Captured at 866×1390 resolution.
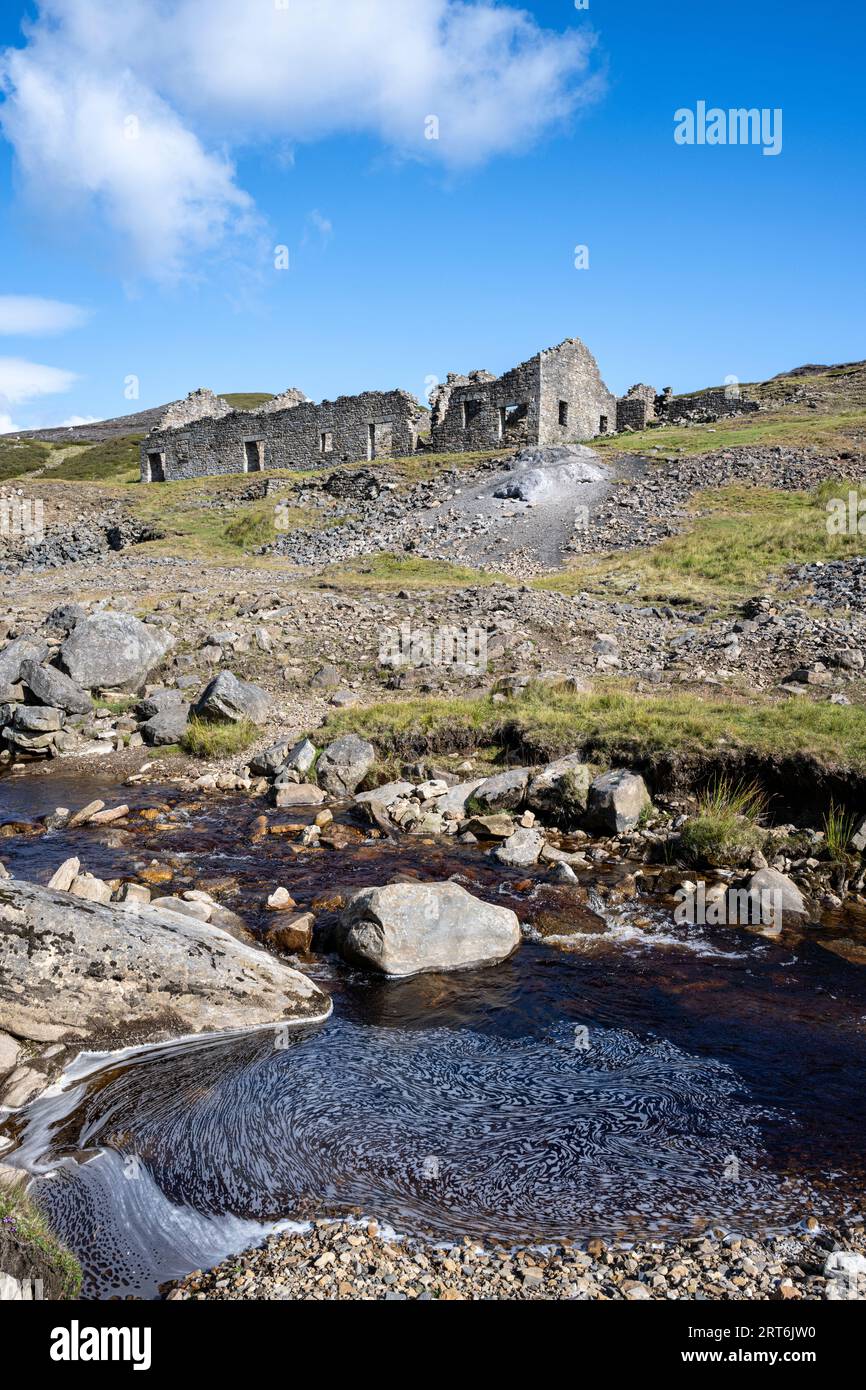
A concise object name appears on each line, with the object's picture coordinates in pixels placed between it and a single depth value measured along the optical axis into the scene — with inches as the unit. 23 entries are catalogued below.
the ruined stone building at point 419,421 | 1788.9
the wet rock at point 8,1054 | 245.1
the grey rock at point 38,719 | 649.6
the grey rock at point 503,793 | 494.9
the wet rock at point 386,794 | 506.0
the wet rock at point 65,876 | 357.1
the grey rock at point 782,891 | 367.9
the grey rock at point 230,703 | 652.1
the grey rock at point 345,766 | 547.9
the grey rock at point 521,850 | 431.8
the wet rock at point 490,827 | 465.1
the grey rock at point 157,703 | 679.7
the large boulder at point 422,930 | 320.5
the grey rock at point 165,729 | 650.8
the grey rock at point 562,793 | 475.5
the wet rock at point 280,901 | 377.7
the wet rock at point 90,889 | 345.7
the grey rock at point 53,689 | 677.9
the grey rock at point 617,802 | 453.7
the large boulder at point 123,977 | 265.4
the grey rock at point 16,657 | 690.2
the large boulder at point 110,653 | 721.6
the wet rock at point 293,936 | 342.6
